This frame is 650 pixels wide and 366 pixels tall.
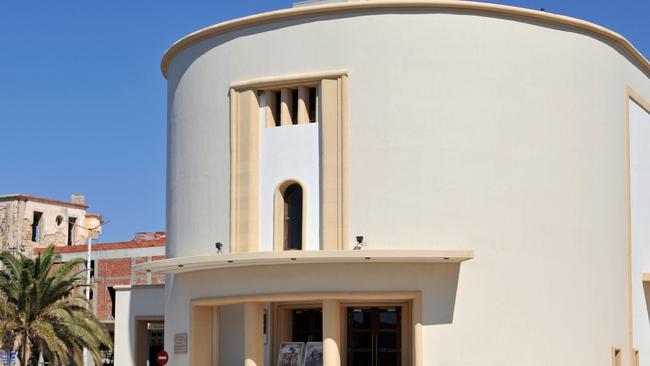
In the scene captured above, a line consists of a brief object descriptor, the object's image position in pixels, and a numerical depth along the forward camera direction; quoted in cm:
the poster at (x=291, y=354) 2981
